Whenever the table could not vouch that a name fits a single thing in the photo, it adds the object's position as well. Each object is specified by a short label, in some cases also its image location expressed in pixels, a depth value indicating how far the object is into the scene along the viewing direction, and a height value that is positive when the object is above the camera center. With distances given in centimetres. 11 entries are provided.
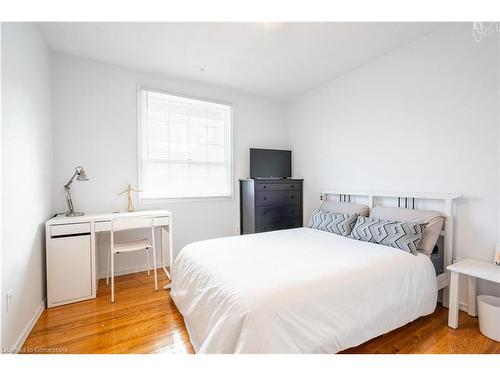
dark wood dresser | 332 -36
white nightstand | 166 -68
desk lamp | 242 -7
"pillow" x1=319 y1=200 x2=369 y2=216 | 268 -33
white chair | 235 -48
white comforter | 121 -71
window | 307 +50
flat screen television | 365 +31
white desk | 213 -74
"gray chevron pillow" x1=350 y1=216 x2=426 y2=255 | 195 -47
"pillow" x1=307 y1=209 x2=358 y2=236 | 249 -47
